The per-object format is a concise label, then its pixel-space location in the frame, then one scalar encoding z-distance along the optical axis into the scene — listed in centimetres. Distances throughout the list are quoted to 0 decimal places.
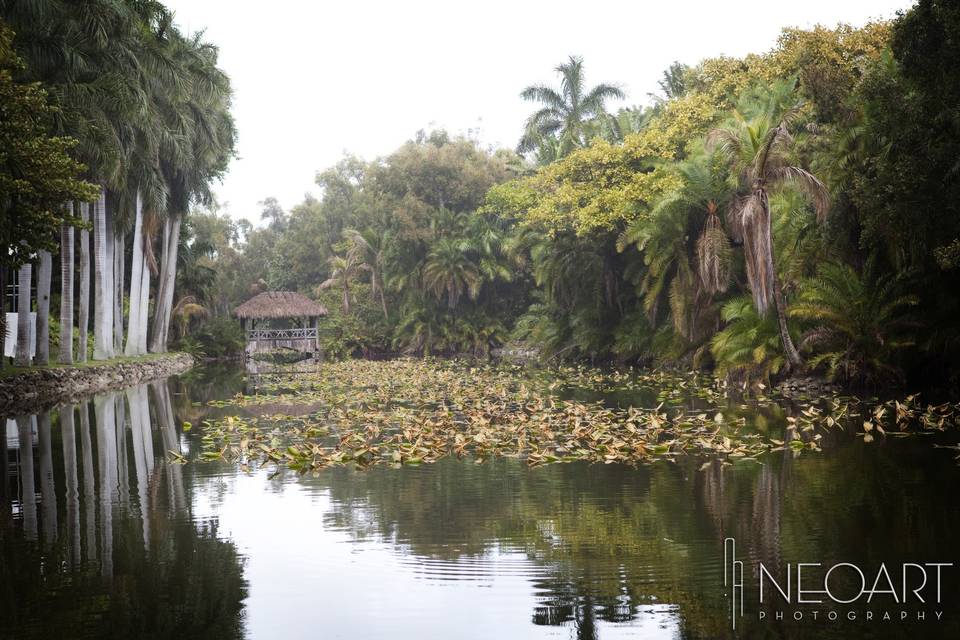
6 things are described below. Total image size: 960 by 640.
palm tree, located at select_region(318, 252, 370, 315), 6209
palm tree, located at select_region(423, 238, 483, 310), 5350
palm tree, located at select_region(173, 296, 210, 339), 5003
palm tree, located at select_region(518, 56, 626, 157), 5178
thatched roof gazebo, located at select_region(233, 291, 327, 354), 5416
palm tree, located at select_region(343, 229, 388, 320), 6103
